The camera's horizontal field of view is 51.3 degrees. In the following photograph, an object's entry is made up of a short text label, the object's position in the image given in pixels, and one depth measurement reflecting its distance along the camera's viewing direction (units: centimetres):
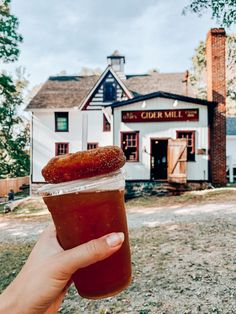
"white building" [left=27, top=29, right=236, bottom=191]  1368
